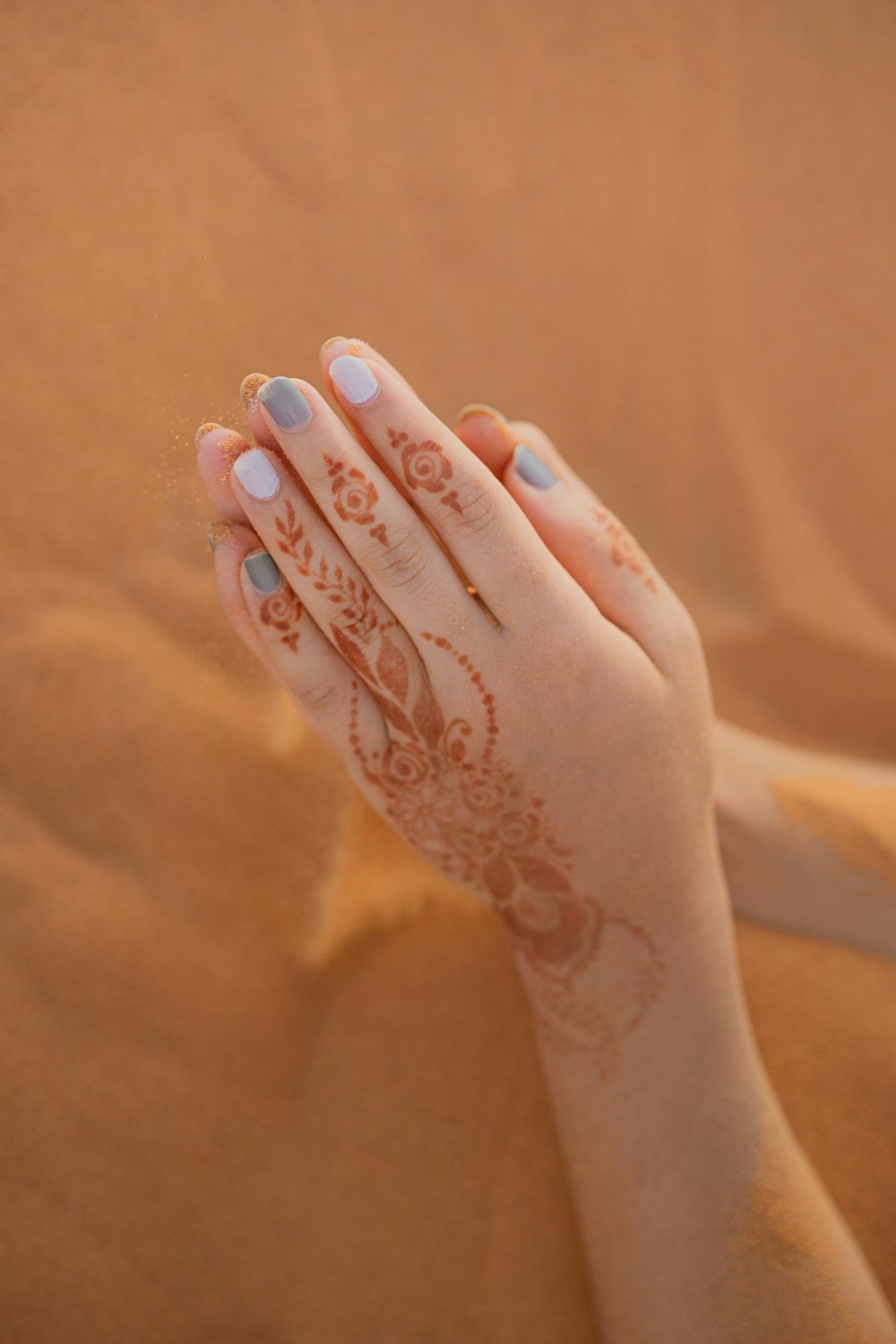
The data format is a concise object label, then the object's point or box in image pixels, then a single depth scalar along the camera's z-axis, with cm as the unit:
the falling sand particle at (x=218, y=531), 54
